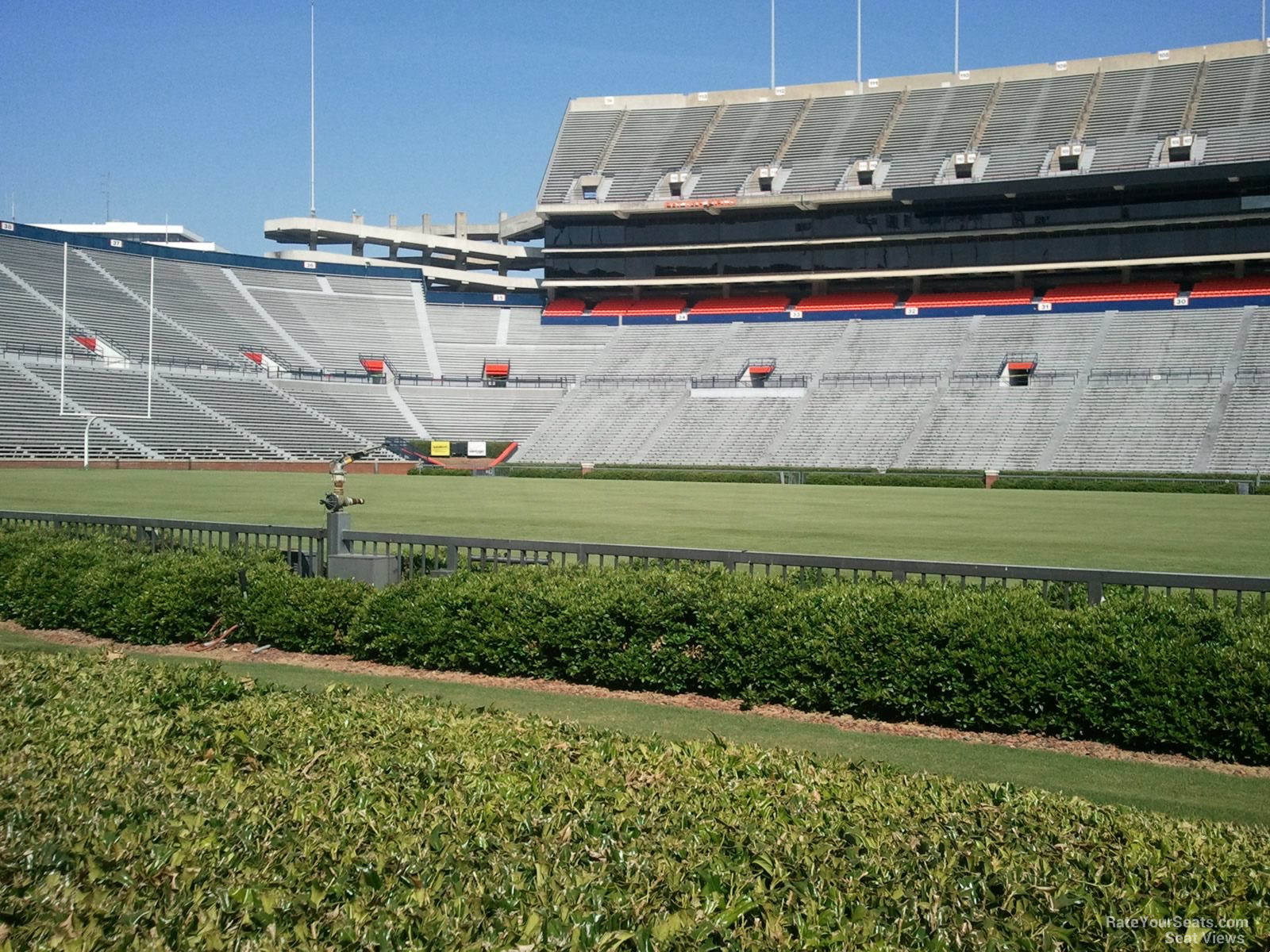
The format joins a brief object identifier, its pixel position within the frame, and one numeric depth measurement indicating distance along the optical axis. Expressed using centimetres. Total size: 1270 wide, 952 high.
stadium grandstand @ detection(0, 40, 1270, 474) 5841
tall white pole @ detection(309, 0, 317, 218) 8688
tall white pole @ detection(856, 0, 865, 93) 8212
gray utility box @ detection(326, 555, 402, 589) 1270
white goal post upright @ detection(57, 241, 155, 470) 5035
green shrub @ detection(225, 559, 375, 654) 1178
